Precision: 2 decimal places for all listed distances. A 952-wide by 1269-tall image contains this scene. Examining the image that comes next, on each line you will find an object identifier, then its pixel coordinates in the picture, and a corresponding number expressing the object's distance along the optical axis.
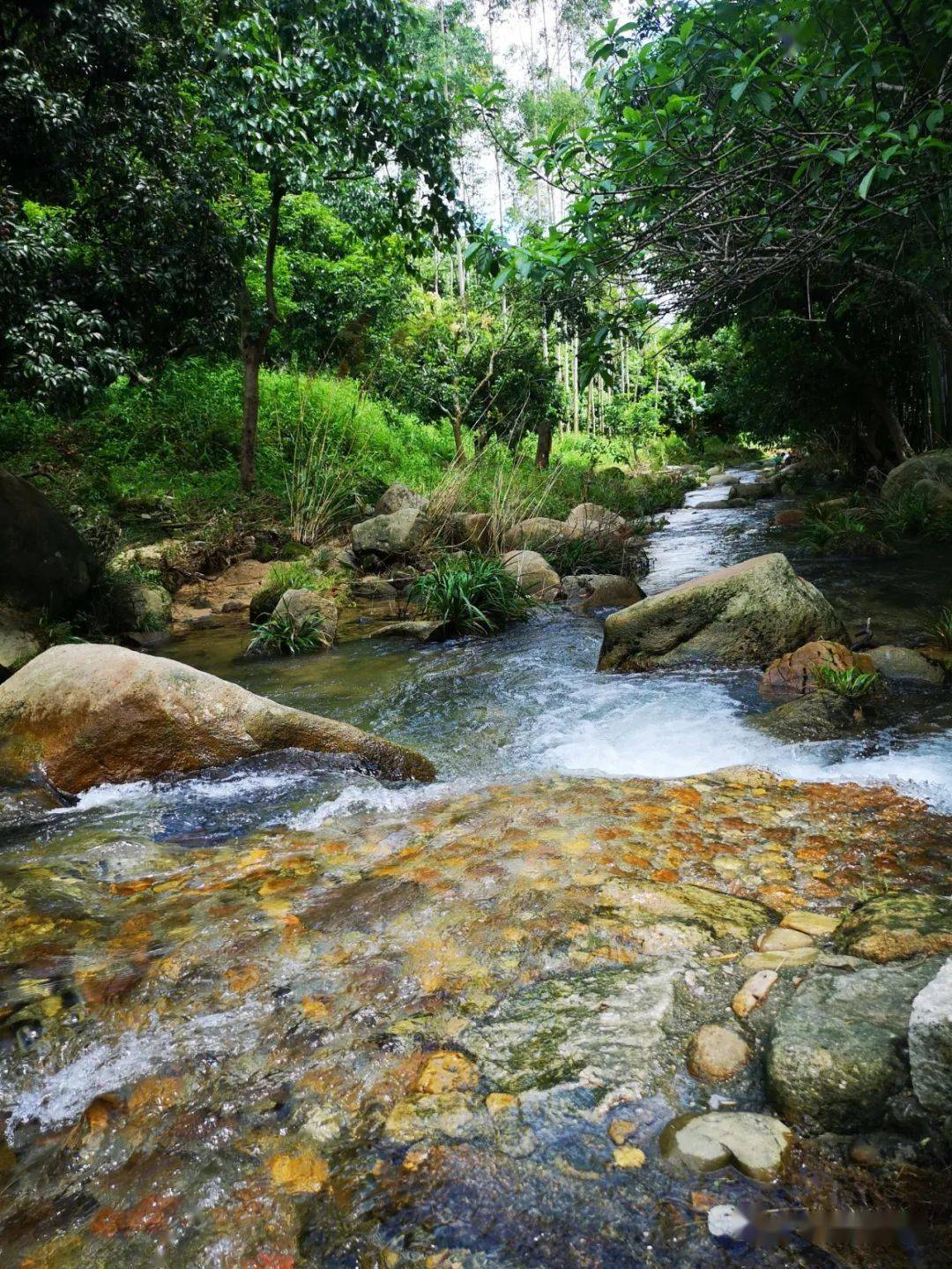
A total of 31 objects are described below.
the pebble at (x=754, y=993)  1.74
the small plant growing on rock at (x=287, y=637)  6.65
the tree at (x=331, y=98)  7.43
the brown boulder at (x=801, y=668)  4.32
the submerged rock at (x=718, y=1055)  1.57
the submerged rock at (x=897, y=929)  1.79
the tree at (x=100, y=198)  6.22
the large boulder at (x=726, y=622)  5.03
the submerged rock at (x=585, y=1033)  1.60
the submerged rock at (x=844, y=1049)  1.39
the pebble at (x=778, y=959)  1.87
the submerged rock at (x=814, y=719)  3.76
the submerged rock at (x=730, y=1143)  1.34
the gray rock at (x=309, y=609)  6.83
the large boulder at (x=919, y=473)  9.16
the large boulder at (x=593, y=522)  9.63
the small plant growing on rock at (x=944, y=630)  4.76
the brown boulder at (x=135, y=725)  3.50
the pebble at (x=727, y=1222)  1.23
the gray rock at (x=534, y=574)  8.05
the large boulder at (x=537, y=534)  8.94
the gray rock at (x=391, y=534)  9.16
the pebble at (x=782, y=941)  1.96
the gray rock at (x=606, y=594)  7.68
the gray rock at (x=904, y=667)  4.44
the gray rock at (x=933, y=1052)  1.29
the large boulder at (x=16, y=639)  5.53
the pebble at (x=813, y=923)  2.01
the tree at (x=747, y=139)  2.88
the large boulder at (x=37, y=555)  6.10
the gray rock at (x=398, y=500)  10.52
